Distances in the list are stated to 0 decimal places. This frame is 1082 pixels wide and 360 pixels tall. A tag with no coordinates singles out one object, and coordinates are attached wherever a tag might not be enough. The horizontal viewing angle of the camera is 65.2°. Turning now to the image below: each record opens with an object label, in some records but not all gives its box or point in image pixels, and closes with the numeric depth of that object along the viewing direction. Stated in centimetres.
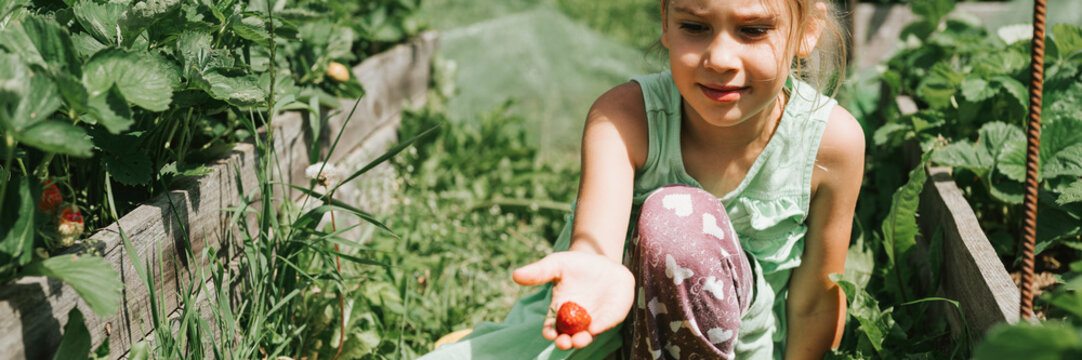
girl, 147
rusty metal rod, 114
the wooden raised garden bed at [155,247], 113
